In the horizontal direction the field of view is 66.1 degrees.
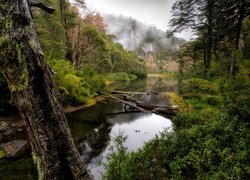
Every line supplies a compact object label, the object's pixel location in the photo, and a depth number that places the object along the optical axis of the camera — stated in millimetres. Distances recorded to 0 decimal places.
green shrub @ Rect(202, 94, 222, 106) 9064
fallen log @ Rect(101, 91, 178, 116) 9812
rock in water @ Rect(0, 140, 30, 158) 5805
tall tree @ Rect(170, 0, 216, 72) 14477
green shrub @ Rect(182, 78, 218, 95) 10491
